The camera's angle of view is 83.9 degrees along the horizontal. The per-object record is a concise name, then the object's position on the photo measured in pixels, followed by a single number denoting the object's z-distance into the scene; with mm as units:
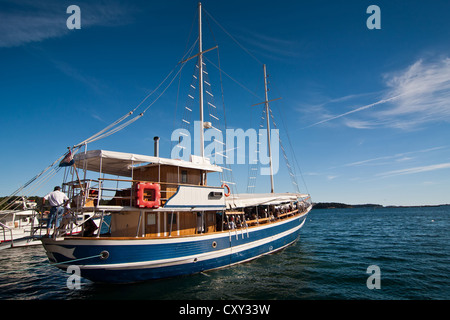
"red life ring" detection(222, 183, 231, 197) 16377
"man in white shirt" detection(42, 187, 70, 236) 11500
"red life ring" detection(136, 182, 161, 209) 11508
